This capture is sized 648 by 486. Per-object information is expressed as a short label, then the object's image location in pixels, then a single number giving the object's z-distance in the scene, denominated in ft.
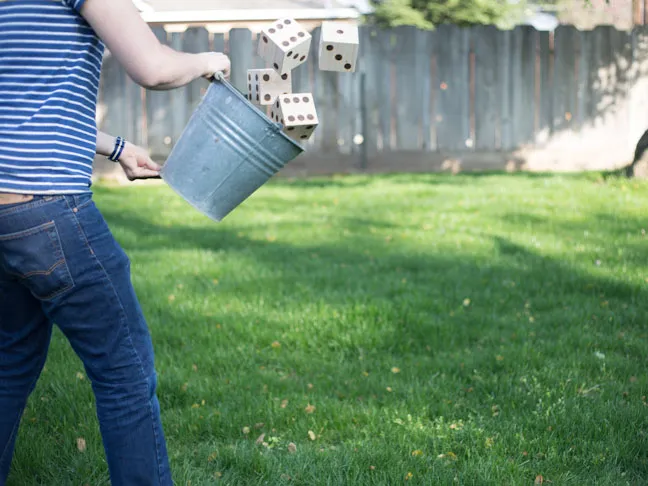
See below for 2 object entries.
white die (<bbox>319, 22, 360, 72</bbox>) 9.20
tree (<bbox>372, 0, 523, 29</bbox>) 78.18
